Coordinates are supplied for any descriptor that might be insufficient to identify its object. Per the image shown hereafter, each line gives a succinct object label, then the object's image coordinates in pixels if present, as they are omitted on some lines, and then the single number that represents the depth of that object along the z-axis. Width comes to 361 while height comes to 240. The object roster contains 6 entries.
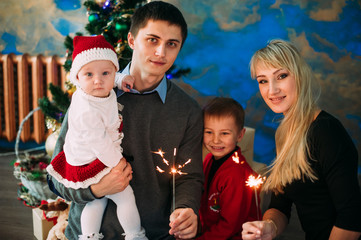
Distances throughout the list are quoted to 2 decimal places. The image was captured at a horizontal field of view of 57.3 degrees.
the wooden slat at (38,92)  4.45
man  1.61
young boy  1.84
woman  1.35
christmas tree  2.63
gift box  2.48
